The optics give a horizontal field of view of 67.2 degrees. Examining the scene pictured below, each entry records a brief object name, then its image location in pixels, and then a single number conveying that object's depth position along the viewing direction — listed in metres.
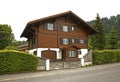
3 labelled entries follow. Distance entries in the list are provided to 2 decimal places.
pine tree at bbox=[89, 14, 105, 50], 23.54
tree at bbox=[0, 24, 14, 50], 24.87
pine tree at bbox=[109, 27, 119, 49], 23.29
